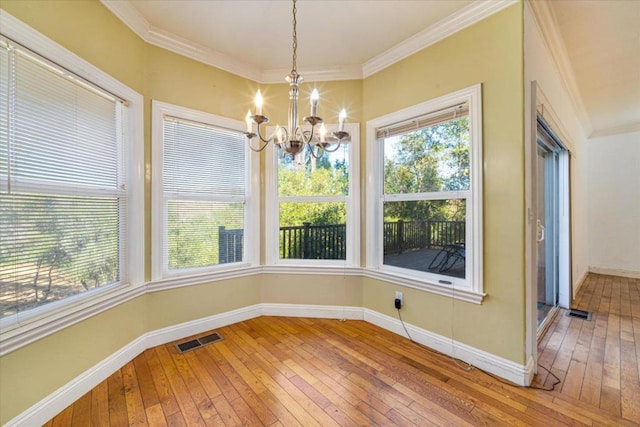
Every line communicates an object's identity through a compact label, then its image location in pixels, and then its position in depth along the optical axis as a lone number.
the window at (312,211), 2.98
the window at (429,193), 2.14
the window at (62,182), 1.47
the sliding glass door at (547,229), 2.83
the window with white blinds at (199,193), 2.43
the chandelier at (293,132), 1.43
